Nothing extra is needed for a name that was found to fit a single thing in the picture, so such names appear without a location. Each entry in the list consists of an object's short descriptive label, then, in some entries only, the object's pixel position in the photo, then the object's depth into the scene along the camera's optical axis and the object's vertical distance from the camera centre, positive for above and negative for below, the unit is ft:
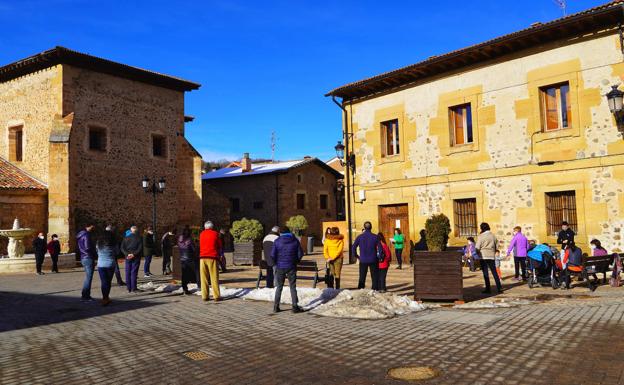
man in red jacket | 32.68 -2.29
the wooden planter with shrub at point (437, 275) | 29.58 -3.55
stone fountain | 61.52 -1.32
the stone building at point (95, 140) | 74.43 +15.64
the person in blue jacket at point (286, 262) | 28.78 -2.37
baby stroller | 35.96 -3.95
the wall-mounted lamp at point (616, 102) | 40.91 +9.80
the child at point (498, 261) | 46.08 -4.28
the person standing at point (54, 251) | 60.08 -2.82
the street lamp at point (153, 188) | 70.79 +6.51
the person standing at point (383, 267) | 33.65 -3.31
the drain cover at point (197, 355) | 18.40 -5.17
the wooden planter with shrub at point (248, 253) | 62.59 -3.85
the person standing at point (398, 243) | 55.21 -2.67
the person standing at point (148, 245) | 48.49 -1.88
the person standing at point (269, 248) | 36.03 -1.91
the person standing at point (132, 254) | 37.73 -2.17
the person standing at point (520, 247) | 39.70 -2.52
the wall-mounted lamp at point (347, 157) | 64.80 +8.81
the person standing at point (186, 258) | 36.60 -2.51
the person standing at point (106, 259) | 32.50 -2.19
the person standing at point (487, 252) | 34.19 -2.48
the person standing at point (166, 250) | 53.26 -2.73
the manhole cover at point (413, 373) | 15.44 -5.15
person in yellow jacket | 34.86 -2.14
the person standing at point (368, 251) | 33.06 -2.14
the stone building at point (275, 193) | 106.01 +7.77
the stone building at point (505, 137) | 43.47 +8.82
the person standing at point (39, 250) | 55.62 -2.54
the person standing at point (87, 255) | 34.27 -2.00
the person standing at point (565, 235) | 41.98 -1.68
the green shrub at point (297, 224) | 91.91 -0.26
